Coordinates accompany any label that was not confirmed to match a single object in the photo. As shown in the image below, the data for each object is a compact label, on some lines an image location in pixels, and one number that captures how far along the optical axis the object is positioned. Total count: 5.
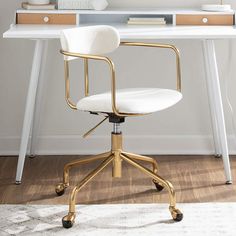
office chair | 3.85
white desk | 4.21
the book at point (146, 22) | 4.65
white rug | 3.71
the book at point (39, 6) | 4.71
